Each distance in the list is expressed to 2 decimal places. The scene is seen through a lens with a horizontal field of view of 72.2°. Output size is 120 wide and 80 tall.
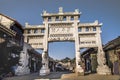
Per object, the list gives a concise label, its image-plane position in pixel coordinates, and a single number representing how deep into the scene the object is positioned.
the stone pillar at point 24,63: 10.16
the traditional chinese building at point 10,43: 6.23
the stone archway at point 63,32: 10.91
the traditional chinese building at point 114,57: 8.77
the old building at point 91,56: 13.29
